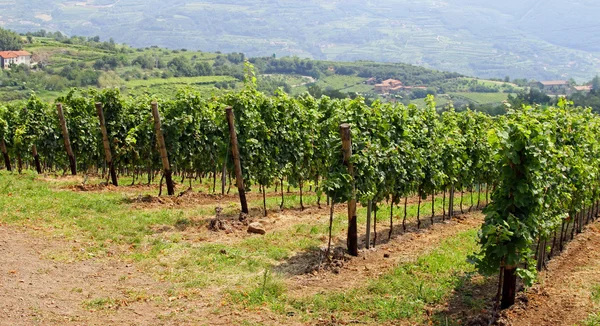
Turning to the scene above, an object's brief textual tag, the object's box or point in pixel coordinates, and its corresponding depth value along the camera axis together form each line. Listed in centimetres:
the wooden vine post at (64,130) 2164
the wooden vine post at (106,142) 2033
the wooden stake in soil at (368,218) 1534
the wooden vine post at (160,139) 1856
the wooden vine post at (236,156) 1705
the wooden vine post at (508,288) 1134
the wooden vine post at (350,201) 1385
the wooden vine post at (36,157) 2607
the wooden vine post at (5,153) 2547
